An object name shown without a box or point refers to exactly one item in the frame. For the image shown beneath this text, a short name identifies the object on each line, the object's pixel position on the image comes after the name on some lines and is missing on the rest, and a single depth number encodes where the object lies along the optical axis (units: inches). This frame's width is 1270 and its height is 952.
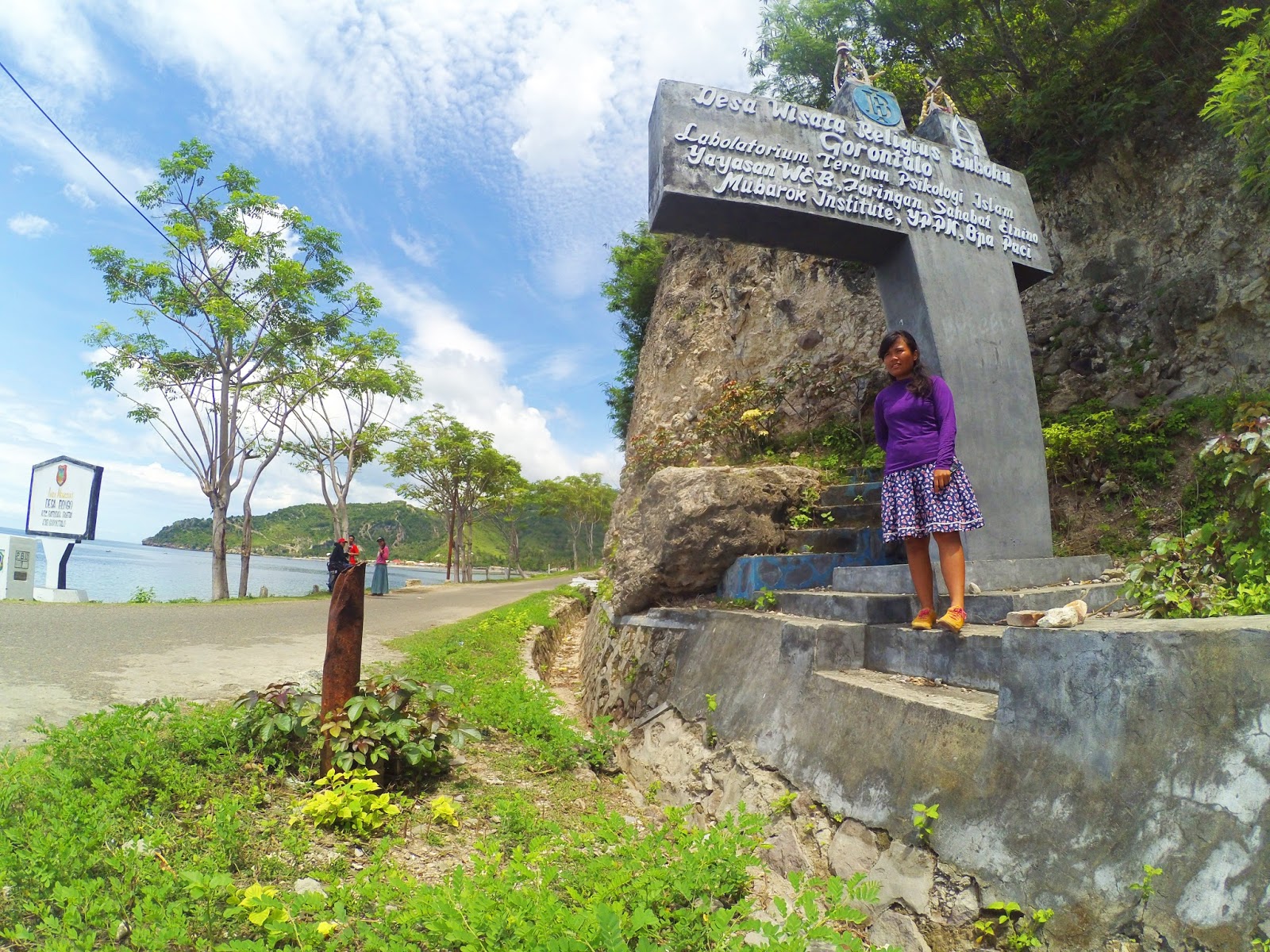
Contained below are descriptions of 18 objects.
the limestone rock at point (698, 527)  213.9
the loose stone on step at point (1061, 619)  112.3
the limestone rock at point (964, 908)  94.7
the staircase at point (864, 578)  156.0
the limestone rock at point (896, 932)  97.1
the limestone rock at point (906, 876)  100.7
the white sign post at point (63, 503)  585.6
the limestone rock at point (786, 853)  122.8
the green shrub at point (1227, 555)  114.5
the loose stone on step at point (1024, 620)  120.9
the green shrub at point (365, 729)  134.5
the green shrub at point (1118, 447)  257.4
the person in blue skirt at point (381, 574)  677.0
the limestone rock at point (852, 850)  112.8
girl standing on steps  143.8
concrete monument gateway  194.4
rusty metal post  138.5
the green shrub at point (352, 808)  119.6
